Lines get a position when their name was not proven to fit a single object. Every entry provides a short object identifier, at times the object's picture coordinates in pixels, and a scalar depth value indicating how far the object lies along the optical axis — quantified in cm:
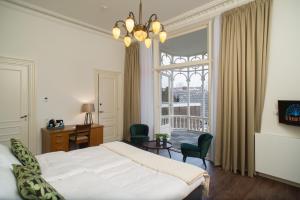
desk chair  373
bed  139
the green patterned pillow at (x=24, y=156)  172
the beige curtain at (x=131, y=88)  513
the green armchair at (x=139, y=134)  417
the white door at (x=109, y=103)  502
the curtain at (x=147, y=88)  496
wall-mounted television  256
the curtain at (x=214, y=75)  355
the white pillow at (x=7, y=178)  108
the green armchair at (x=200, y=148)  323
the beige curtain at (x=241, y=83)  290
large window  422
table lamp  434
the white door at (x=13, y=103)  340
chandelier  218
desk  351
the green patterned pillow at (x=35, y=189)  108
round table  333
